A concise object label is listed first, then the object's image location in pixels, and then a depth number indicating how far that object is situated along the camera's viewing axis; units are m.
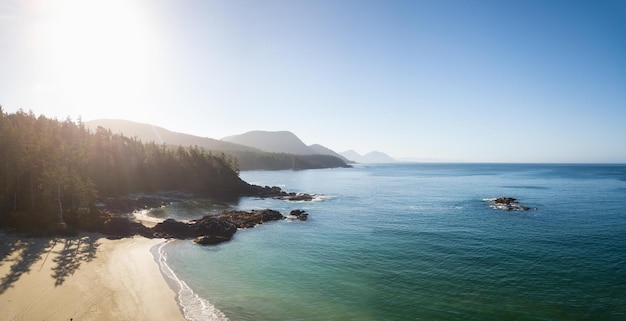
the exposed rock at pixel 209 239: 50.72
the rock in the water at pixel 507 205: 80.53
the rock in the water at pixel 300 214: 72.34
